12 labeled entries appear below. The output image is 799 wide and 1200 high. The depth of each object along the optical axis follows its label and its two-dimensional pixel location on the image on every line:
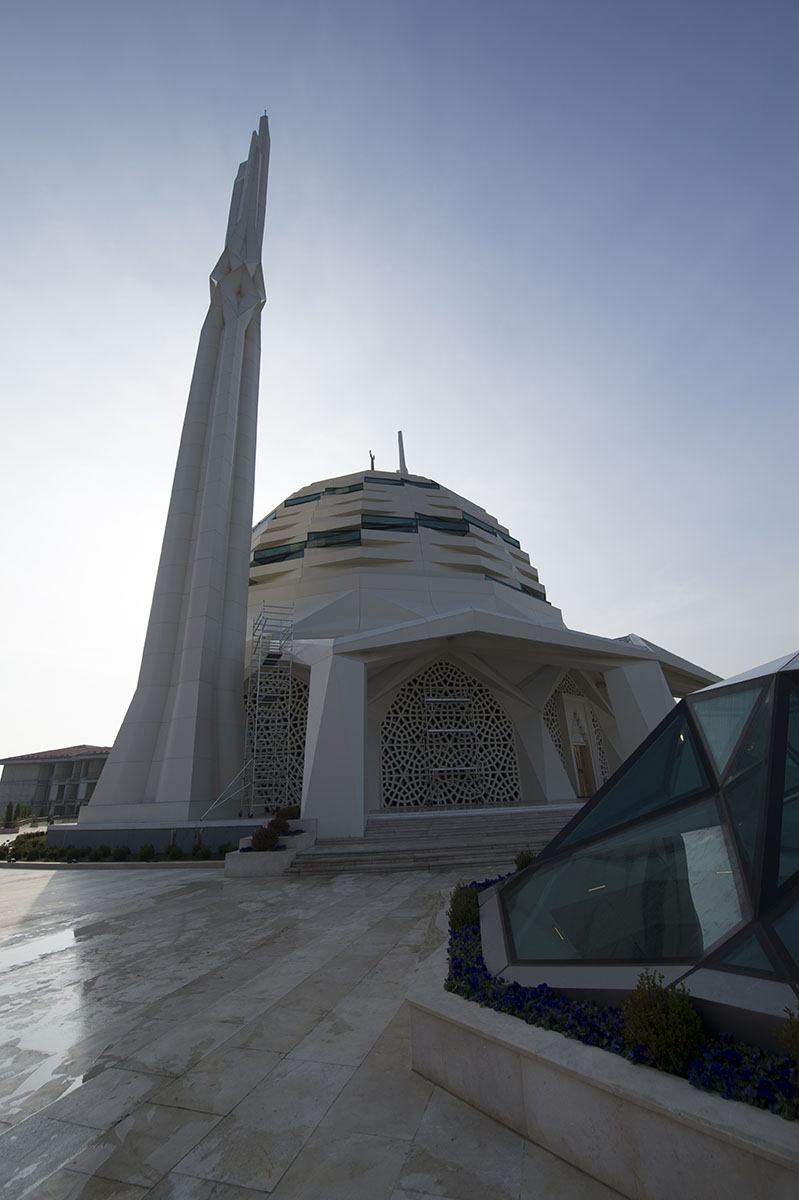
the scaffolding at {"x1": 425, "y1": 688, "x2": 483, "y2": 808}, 21.02
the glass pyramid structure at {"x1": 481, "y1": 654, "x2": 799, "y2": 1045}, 2.81
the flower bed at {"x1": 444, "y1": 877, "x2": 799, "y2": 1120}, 2.17
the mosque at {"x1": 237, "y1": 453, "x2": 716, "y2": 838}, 16.11
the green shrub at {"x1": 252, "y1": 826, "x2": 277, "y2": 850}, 12.20
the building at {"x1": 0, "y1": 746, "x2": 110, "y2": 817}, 33.41
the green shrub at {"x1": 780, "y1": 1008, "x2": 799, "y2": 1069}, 2.16
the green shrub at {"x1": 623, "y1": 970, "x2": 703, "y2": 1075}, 2.46
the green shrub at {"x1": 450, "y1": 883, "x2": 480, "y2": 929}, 5.22
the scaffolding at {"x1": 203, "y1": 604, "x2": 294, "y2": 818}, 18.67
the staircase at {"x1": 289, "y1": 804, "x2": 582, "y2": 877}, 12.26
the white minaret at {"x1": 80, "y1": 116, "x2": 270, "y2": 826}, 17.48
